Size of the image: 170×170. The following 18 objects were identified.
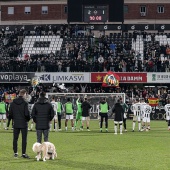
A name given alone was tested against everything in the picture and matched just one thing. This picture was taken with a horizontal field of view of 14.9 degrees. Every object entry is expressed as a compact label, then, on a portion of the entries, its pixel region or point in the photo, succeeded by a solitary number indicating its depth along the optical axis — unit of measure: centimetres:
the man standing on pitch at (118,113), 3481
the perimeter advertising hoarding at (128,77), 6166
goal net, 5291
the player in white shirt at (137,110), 3794
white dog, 1952
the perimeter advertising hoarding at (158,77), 6131
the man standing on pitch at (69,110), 3854
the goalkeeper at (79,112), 3866
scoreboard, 6419
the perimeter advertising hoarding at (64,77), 6234
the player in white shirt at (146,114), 3788
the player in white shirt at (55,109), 3756
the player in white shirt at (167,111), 3850
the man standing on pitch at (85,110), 3796
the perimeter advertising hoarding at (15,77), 6266
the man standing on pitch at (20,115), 2042
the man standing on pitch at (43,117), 2036
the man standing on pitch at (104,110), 3759
